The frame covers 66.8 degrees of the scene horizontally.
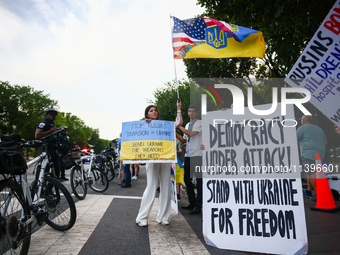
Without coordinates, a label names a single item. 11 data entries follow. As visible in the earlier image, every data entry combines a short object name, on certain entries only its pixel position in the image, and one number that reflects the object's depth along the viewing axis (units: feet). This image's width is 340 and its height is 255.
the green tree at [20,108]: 130.21
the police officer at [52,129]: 16.82
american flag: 16.80
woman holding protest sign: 12.94
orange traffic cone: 16.19
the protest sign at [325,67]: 11.57
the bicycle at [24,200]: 8.32
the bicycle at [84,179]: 19.11
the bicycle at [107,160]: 31.05
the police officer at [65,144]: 21.82
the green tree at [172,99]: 102.67
